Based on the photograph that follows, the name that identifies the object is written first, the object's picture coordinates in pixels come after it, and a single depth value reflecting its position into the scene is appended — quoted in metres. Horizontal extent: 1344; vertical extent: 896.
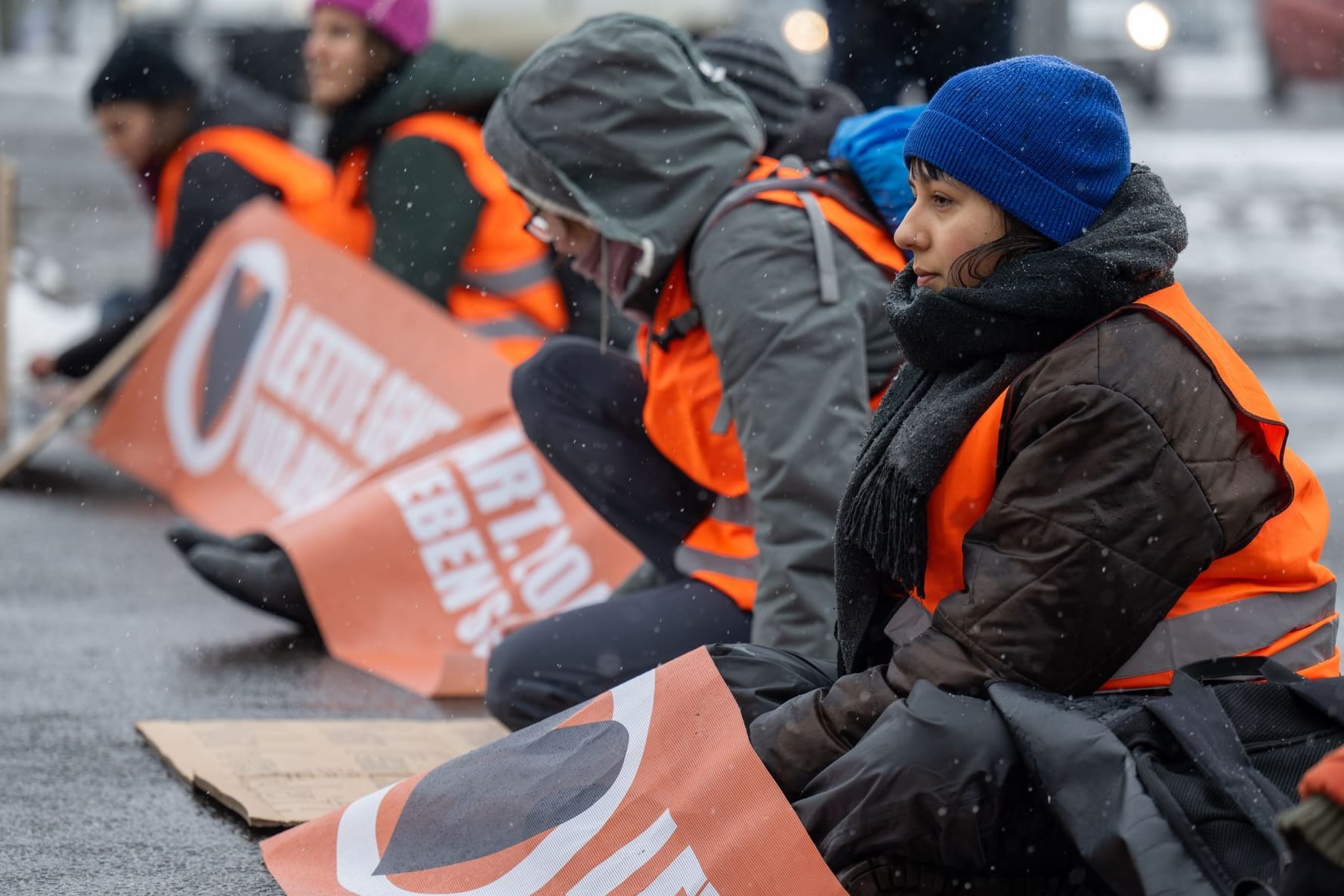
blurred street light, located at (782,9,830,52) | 11.93
